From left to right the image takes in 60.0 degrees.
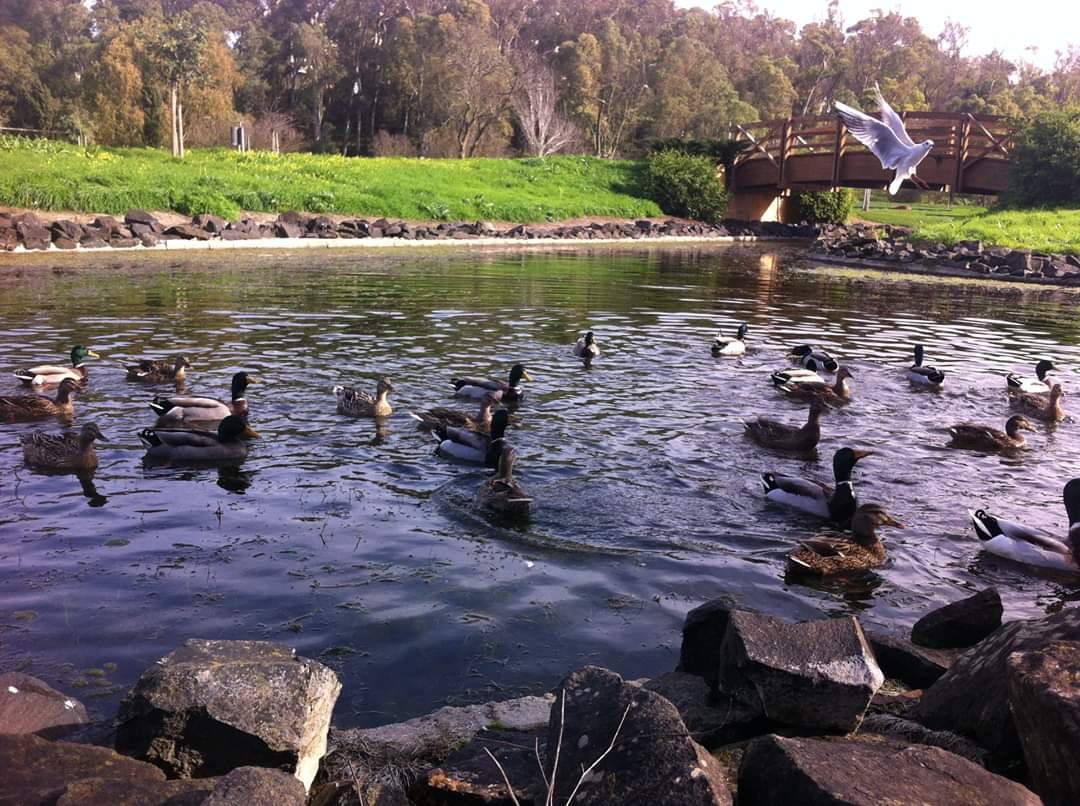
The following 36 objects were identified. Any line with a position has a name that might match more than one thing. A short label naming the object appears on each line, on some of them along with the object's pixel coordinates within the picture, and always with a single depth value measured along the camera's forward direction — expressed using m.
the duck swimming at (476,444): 9.31
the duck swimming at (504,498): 7.93
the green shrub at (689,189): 57.75
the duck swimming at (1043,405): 12.12
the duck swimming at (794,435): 10.28
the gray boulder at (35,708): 4.07
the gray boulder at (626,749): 3.20
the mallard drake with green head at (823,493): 8.05
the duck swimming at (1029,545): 7.25
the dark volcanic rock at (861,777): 3.19
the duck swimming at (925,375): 13.89
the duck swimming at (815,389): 12.84
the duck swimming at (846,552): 6.99
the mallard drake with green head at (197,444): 9.23
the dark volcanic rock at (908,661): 5.16
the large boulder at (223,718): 3.76
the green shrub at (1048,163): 41.69
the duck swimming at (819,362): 14.42
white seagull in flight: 16.03
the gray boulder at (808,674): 4.07
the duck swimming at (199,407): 10.52
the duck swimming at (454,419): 10.49
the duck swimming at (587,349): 15.20
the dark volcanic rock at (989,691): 3.94
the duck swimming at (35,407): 10.66
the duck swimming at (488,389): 11.87
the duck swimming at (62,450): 8.80
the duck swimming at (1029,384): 13.14
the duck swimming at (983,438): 10.52
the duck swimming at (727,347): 15.90
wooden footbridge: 45.44
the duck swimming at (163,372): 12.42
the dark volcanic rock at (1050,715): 3.24
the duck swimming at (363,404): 10.97
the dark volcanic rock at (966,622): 5.68
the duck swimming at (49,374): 11.91
